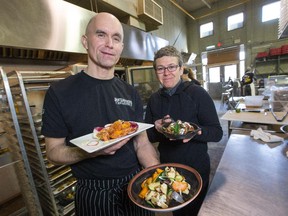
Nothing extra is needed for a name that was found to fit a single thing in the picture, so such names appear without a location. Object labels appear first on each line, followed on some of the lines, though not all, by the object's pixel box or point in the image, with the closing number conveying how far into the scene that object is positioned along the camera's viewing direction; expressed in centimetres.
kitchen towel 148
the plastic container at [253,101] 254
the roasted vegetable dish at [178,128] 110
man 92
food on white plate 82
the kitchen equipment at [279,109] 205
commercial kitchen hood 157
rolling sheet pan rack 166
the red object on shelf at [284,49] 733
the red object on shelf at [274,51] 753
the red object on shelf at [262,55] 789
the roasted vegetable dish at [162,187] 71
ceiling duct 334
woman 134
